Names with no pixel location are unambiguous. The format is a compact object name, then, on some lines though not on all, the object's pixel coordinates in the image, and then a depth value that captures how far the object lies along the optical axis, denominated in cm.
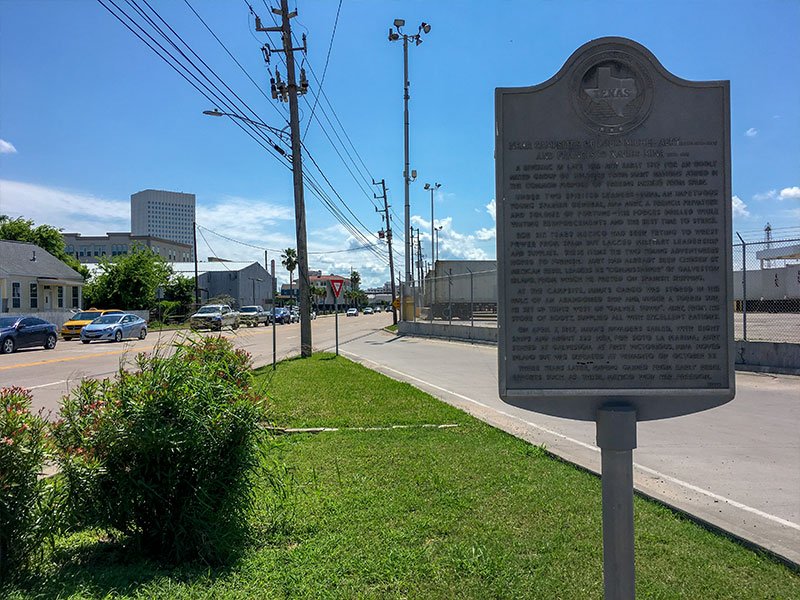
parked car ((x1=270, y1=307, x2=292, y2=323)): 6139
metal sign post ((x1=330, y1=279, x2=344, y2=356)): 2111
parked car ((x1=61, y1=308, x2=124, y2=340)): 3425
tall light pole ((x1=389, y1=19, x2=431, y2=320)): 3431
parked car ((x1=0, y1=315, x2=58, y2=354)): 2353
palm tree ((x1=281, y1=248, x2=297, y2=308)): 11219
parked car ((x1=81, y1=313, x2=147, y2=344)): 2975
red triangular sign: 2112
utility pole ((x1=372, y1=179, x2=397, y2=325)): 5144
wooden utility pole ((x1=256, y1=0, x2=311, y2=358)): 1883
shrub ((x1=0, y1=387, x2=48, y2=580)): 326
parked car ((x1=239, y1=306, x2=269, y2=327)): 5538
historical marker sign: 297
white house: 4081
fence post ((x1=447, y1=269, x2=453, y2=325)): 2694
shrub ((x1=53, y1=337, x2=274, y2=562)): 361
